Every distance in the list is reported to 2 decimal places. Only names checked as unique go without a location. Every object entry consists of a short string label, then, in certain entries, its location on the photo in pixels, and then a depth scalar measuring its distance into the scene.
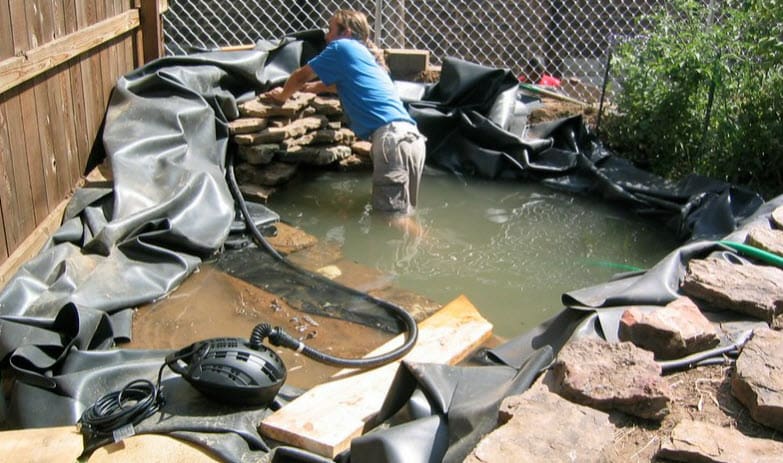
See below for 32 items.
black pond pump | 2.94
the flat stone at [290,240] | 5.25
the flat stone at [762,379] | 2.37
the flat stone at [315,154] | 6.54
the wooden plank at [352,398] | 2.88
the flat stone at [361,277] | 4.78
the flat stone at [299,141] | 6.43
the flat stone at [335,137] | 6.76
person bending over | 5.96
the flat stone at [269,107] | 6.27
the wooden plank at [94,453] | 2.77
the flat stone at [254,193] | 6.14
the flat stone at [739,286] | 3.10
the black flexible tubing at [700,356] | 2.73
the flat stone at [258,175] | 6.29
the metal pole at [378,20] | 8.25
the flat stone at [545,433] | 2.18
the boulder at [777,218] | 4.02
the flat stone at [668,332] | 2.77
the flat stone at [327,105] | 6.76
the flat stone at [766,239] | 3.60
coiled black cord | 2.83
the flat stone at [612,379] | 2.43
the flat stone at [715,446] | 2.18
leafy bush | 6.15
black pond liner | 2.82
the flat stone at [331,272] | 4.89
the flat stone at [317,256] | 5.05
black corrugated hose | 3.23
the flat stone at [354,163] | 7.05
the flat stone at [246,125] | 6.12
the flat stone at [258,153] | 6.20
